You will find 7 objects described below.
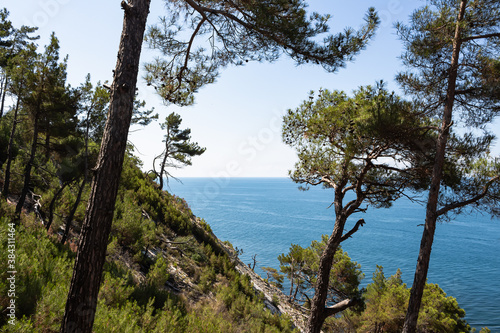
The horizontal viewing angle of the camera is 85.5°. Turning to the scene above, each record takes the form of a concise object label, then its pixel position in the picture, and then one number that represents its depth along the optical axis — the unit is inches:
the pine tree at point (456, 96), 240.7
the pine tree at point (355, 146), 263.0
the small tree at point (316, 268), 698.5
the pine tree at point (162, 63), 119.6
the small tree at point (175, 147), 905.5
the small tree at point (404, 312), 487.2
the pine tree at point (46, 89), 331.9
